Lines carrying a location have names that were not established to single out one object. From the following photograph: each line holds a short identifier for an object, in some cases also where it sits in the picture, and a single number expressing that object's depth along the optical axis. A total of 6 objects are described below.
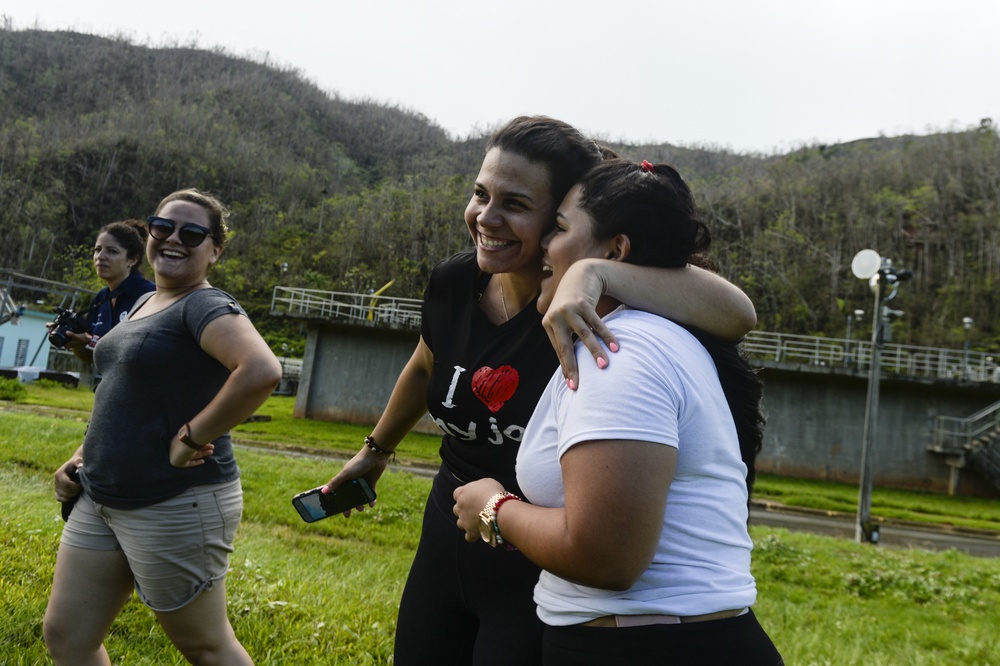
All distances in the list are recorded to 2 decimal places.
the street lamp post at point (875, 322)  13.79
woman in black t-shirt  2.17
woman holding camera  5.29
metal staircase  25.05
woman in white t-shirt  1.28
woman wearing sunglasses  2.61
